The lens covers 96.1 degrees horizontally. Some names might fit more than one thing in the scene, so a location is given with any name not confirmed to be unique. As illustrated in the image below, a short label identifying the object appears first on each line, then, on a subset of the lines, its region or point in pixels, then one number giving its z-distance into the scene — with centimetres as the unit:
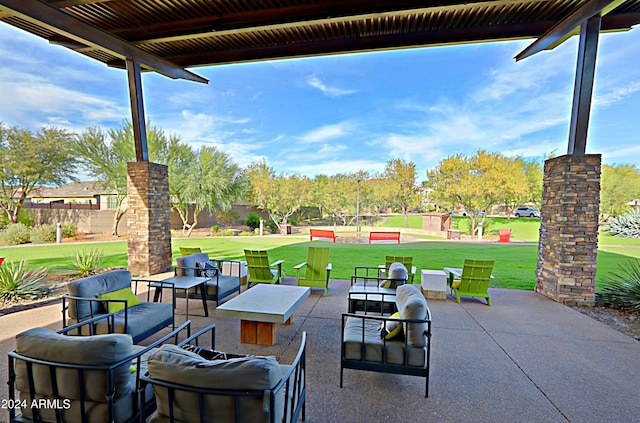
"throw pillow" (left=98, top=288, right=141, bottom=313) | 359
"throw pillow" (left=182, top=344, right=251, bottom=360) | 191
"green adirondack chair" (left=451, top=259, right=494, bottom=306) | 538
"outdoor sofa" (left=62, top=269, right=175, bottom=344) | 332
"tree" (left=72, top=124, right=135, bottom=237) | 1447
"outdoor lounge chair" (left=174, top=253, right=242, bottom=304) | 495
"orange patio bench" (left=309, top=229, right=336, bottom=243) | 1491
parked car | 3156
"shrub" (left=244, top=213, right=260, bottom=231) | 2122
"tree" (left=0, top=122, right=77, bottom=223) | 1447
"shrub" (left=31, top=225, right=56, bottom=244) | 1288
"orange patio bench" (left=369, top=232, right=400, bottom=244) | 1491
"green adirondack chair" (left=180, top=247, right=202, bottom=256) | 669
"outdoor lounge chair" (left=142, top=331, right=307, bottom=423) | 149
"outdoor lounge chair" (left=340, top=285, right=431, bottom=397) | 266
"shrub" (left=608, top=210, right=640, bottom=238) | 1552
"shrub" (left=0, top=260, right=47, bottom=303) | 527
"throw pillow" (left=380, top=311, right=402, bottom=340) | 279
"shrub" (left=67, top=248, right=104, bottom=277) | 693
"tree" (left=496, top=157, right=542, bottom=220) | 1834
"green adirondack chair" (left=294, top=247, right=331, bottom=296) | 594
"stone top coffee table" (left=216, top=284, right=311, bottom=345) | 345
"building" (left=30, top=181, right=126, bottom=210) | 2352
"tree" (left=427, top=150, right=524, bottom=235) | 1838
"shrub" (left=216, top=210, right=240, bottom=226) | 2122
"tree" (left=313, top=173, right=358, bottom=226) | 2412
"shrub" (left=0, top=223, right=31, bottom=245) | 1230
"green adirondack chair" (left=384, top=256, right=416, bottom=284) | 605
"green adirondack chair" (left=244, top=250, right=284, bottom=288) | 595
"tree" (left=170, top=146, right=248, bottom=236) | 1658
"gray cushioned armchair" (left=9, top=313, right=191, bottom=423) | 172
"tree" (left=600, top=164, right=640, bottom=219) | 2136
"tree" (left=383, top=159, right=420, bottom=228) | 2428
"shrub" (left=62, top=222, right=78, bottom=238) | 1443
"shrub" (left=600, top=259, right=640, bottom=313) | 520
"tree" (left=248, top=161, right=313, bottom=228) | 2033
